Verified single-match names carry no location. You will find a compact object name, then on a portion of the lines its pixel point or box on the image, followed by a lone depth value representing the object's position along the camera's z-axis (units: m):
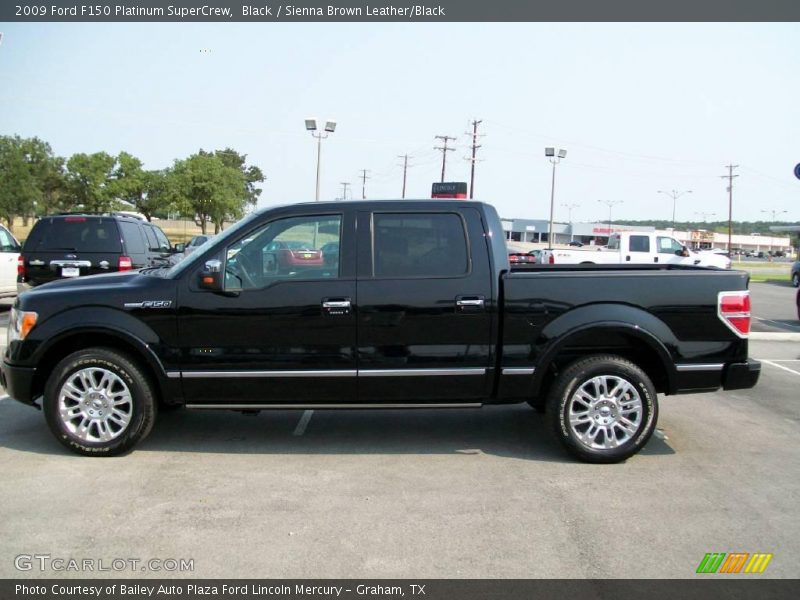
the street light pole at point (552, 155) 38.97
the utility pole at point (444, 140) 57.22
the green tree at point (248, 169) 103.46
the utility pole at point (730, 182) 72.25
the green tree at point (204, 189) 60.84
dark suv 10.36
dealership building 101.88
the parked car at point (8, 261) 13.10
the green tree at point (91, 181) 62.50
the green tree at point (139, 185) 62.98
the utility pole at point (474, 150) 47.77
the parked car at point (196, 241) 25.36
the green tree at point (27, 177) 58.12
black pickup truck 5.02
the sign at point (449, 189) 31.14
